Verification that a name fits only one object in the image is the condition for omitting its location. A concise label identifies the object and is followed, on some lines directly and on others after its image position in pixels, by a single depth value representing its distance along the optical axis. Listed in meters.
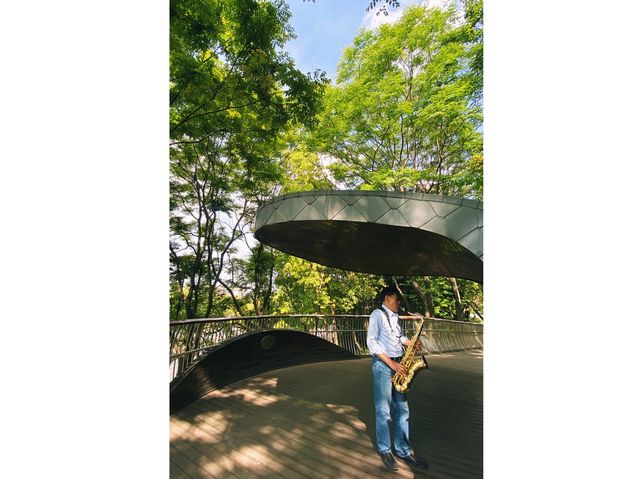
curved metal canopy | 3.44
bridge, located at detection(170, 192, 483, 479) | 3.30
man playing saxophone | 3.15
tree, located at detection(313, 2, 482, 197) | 11.16
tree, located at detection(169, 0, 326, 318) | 6.82
